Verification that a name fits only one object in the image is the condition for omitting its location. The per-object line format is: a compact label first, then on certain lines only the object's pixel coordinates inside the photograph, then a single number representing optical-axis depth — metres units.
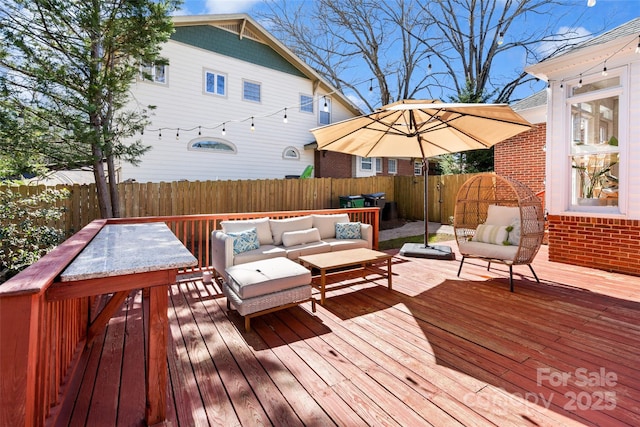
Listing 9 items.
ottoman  2.92
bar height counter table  1.51
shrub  3.86
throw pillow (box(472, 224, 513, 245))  4.48
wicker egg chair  4.11
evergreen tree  5.33
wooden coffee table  3.55
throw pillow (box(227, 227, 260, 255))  4.22
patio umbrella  4.09
